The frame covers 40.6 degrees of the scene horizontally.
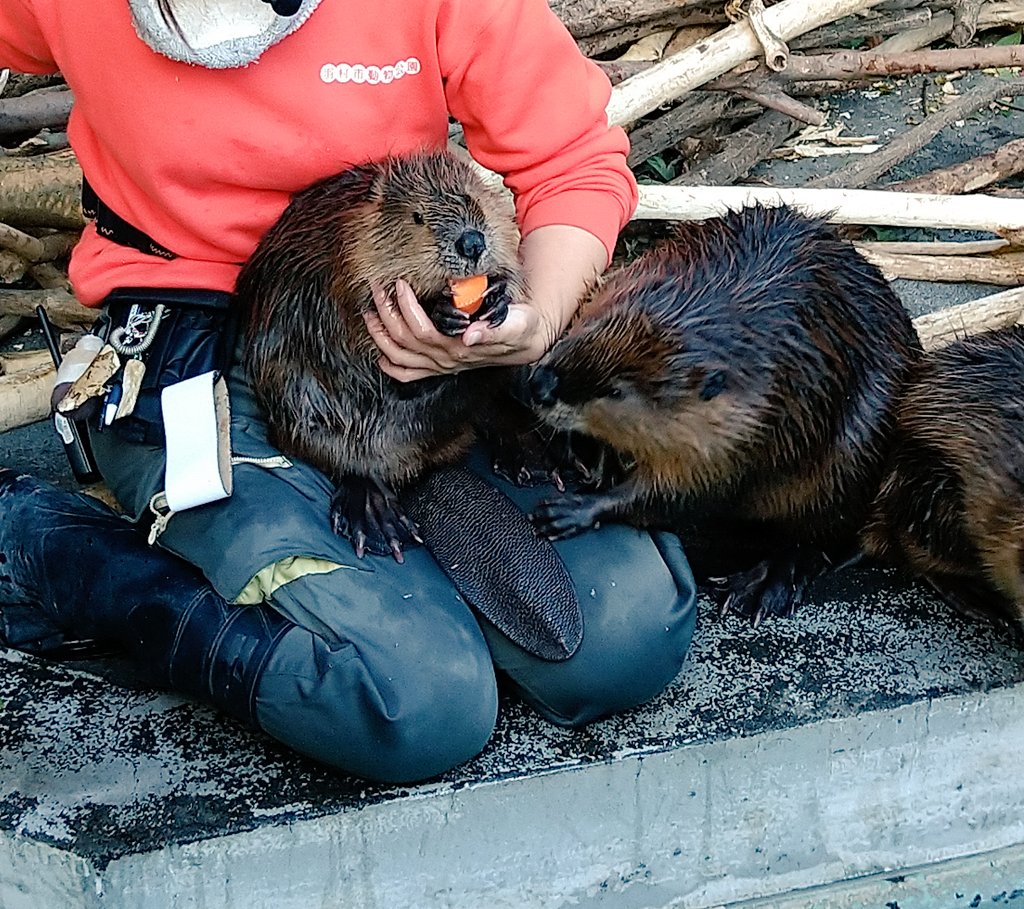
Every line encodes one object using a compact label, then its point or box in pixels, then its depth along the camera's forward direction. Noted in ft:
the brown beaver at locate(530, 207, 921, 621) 6.30
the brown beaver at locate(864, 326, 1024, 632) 6.41
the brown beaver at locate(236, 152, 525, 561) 5.68
